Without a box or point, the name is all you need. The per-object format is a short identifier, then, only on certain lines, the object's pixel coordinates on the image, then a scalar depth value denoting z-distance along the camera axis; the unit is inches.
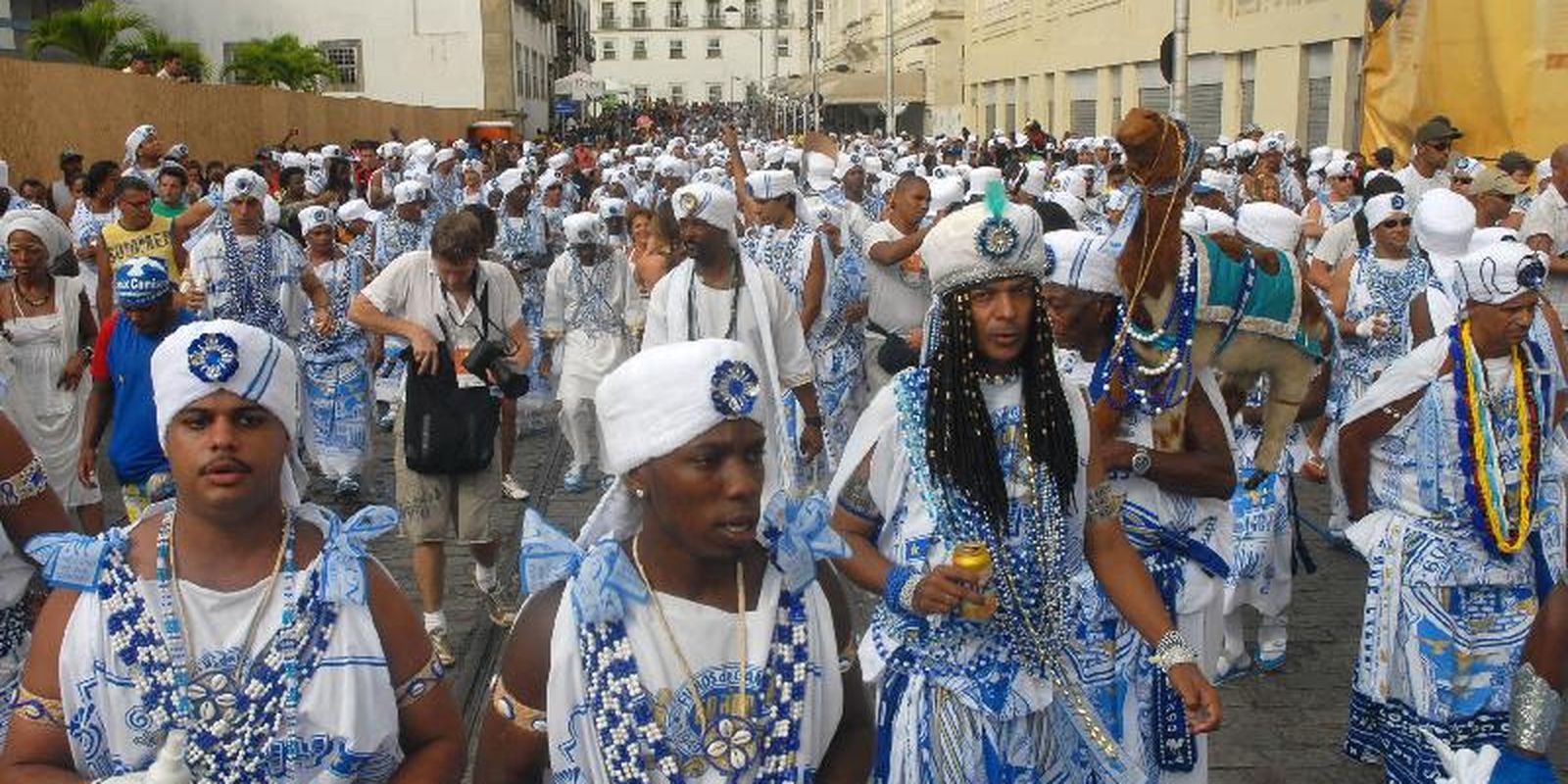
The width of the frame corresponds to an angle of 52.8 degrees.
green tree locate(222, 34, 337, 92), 1679.4
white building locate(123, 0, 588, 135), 1953.7
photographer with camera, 274.1
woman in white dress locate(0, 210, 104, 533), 315.0
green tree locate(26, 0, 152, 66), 1263.5
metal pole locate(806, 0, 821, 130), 1684.3
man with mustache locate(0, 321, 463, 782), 113.6
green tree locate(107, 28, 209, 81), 1322.6
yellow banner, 687.1
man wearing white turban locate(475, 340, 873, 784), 108.4
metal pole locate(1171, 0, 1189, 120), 749.9
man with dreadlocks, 141.6
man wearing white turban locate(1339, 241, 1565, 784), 198.8
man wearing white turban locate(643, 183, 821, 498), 279.3
